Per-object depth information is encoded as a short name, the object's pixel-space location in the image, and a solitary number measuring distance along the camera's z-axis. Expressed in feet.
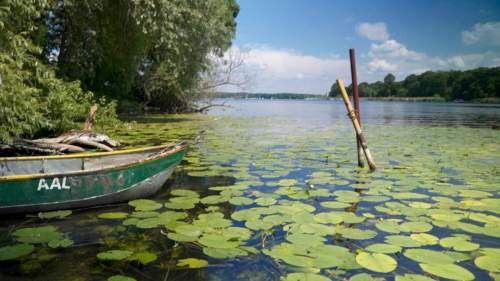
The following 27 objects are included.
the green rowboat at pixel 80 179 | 14.61
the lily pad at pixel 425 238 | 12.26
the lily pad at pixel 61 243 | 12.19
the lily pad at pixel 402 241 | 12.04
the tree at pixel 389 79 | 493.19
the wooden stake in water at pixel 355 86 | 25.27
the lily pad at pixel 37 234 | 12.60
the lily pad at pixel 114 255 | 11.07
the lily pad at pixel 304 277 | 9.52
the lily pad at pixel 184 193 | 18.50
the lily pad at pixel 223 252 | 11.27
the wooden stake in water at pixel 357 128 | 24.48
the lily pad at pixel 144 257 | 11.27
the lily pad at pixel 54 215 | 15.14
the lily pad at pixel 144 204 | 16.15
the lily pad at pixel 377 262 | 10.00
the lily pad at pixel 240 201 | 16.85
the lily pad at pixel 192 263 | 10.91
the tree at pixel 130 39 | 47.16
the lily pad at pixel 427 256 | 10.74
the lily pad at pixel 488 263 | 10.30
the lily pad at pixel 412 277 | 9.50
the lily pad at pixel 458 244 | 11.73
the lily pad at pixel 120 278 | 9.59
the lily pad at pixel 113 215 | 15.19
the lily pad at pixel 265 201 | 16.74
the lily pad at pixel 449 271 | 9.60
